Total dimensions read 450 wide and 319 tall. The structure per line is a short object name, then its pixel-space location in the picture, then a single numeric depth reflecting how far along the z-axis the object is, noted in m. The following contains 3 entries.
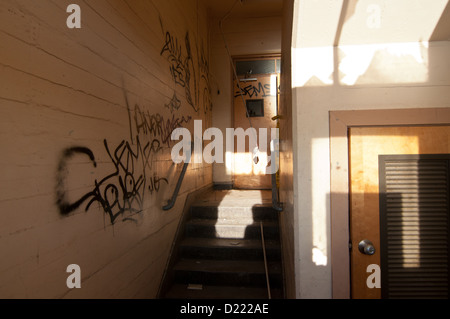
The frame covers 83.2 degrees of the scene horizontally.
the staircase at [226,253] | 2.62
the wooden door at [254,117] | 5.04
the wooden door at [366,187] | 1.56
